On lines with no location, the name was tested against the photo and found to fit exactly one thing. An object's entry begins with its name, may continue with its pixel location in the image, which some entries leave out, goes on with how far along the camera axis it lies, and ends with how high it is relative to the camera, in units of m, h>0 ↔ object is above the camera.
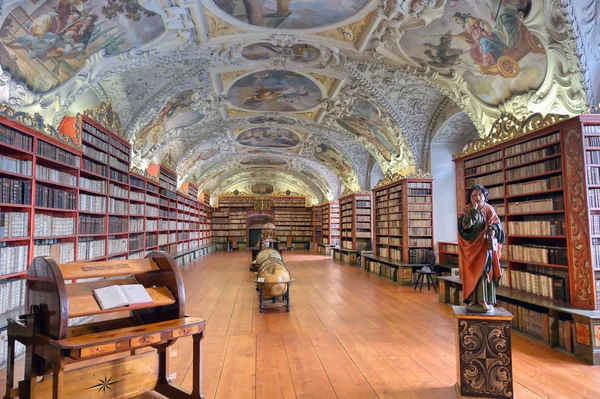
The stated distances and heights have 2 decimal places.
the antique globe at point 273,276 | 7.13 -1.05
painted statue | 3.71 -0.34
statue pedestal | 3.48 -1.33
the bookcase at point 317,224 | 26.14 -0.15
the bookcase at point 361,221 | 16.53 +0.02
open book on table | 3.01 -0.61
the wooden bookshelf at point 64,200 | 4.91 +0.45
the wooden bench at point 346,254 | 16.31 -1.58
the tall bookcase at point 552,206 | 4.99 +0.21
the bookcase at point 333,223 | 22.81 -0.08
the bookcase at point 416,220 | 10.79 +0.02
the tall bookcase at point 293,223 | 28.59 -0.06
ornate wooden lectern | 2.67 -0.88
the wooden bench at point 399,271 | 10.47 -1.49
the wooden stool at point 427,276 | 9.24 -1.53
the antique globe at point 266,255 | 8.70 -0.80
